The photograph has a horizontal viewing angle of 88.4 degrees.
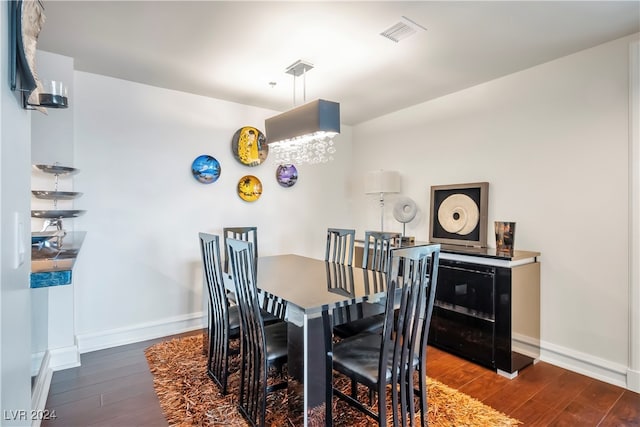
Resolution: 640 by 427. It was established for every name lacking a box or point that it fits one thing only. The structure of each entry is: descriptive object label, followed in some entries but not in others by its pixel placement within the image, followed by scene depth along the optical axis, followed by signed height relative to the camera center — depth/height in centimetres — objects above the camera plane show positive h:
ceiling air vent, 227 +129
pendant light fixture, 243 +64
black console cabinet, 267 -86
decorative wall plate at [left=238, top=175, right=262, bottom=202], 401 +27
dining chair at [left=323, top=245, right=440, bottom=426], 165 -76
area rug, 205 -132
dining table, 175 -62
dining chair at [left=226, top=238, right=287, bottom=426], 188 -83
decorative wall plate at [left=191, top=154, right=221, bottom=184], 368 +47
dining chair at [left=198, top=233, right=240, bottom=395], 235 -81
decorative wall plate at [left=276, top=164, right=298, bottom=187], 435 +47
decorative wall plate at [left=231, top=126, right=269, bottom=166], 395 +78
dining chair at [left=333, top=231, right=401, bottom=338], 208 -53
